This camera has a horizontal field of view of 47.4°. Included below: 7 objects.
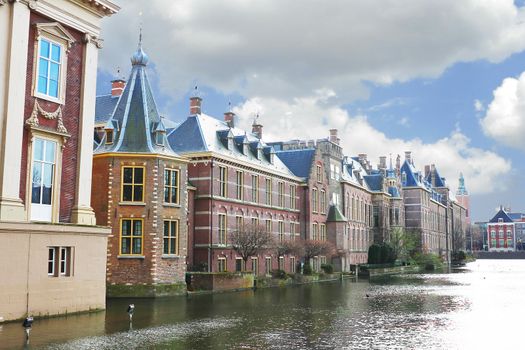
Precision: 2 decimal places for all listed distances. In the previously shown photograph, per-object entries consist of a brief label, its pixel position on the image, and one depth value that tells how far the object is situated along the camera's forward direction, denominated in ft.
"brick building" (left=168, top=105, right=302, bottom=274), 148.97
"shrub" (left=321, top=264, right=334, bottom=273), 195.21
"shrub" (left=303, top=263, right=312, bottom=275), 179.04
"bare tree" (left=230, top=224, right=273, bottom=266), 147.74
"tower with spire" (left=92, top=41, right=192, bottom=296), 119.75
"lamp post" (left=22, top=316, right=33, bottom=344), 58.29
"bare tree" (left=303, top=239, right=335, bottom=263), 182.91
